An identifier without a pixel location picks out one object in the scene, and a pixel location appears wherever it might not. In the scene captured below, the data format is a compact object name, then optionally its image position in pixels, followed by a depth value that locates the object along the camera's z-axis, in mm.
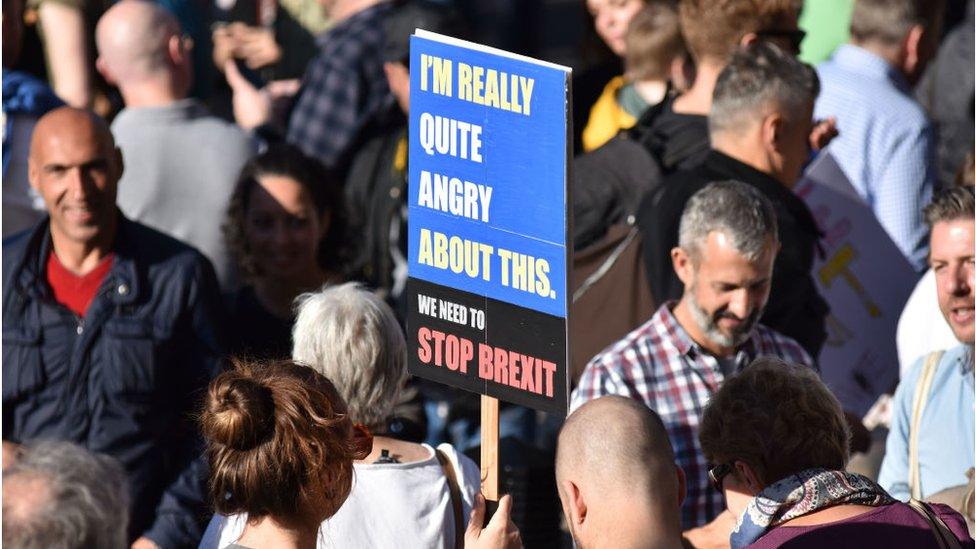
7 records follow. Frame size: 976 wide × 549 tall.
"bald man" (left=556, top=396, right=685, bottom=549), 6754
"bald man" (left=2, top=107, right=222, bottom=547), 9693
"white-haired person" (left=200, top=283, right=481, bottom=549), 7464
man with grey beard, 9058
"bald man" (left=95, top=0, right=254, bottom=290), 12307
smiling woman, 11293
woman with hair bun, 6302
